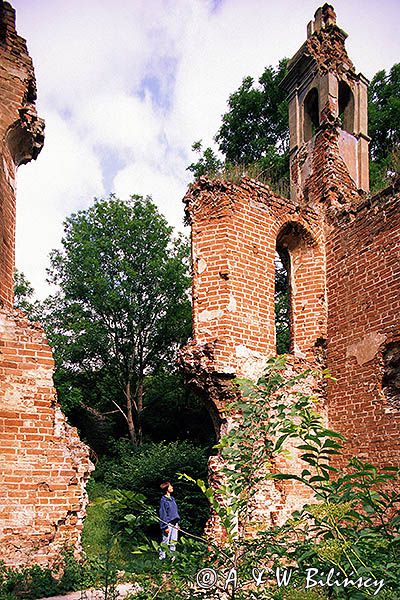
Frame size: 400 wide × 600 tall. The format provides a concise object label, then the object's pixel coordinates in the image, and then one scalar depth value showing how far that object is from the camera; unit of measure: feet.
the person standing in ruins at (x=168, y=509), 27.43
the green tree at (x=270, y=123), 67.97
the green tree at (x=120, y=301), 68.28
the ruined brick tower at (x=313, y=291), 24.62
